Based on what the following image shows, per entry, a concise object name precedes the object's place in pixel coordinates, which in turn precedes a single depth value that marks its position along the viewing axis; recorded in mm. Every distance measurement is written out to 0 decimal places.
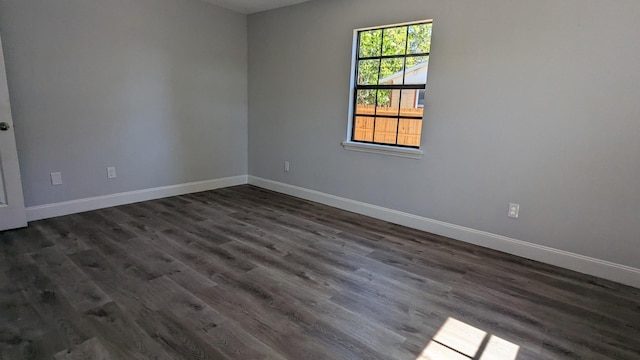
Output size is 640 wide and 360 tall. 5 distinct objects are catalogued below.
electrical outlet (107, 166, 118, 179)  3732
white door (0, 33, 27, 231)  2842
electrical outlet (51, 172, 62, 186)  3361
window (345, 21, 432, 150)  3328
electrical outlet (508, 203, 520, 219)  2893
